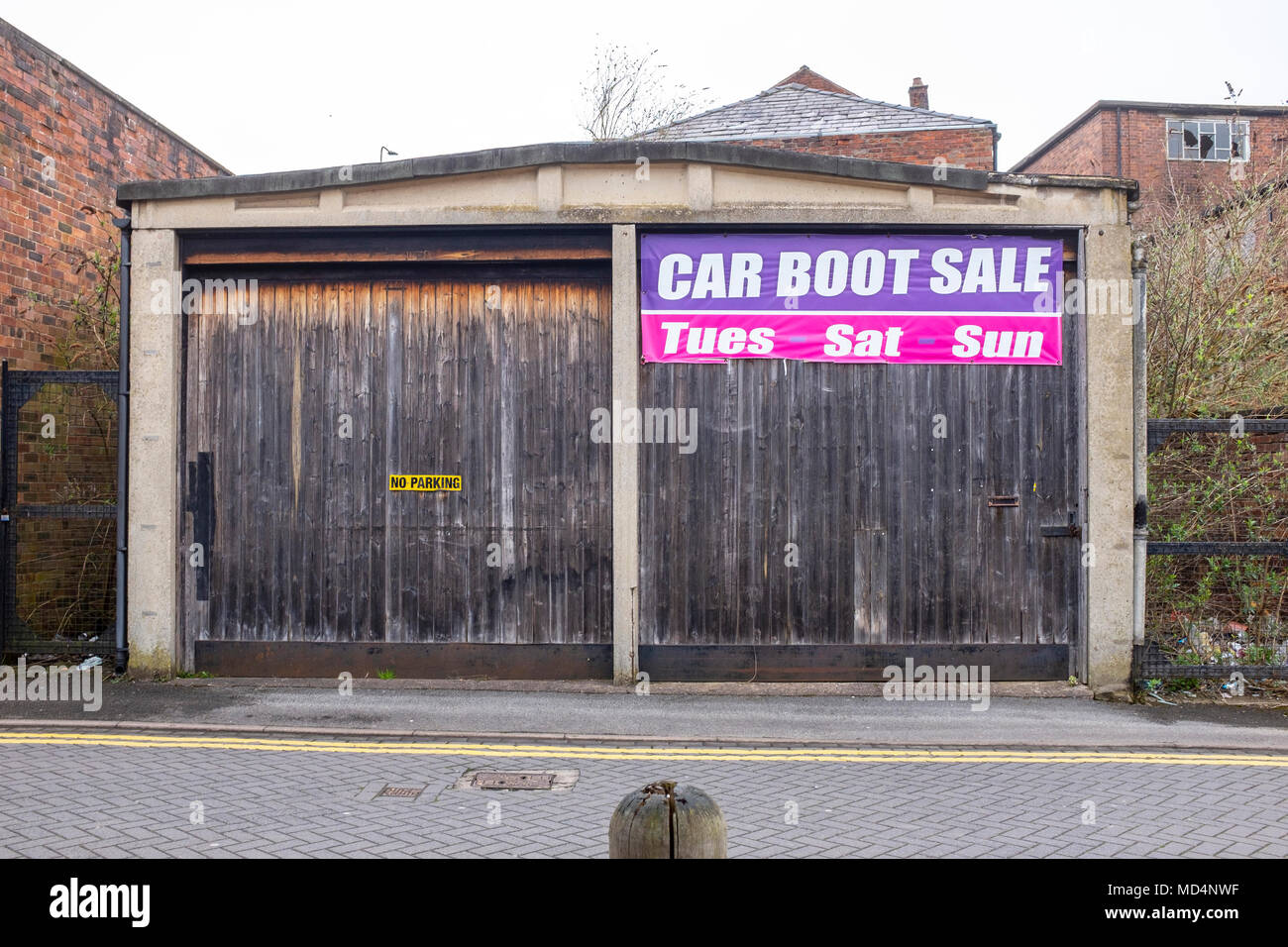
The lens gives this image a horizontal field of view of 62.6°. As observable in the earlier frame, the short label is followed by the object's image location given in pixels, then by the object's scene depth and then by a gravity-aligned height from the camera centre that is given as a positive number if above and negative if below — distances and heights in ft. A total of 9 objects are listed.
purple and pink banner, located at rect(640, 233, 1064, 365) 30.96 +5.76
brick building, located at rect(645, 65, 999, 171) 72.13 +24.69
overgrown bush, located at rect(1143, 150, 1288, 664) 31.30 +2.91
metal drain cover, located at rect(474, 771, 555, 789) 20.86 -5.70
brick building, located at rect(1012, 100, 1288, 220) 93.91 +32.08
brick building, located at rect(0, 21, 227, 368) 34.94 +11.21
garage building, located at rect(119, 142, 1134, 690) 30.83 +1.61
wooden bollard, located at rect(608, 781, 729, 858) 10.59 -3.36
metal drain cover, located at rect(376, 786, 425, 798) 20.02 -5.64
